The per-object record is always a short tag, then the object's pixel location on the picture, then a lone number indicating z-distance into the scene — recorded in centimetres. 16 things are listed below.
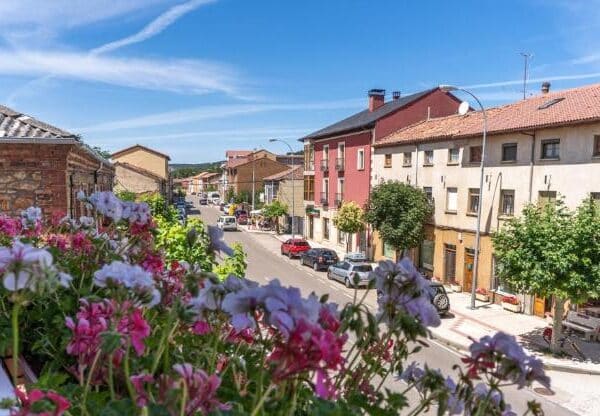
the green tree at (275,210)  4644
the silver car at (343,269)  2267
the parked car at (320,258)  2834
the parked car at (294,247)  3253
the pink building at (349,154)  3061
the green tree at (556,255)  1333
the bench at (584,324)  1568
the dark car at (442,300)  1782
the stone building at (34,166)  856
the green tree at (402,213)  2441
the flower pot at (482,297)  2090
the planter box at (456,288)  2255
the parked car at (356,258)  2789
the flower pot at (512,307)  1908
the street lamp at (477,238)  1934
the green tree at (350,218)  3083
